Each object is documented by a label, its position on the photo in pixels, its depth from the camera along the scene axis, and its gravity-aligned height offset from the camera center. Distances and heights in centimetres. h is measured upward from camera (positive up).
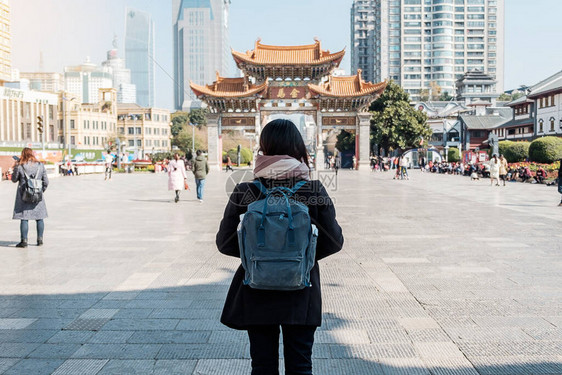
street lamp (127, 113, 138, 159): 9181 +623
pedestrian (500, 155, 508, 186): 2536 -34
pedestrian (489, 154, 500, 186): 2394 -36
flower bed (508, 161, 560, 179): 2750 -38
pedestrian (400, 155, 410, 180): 3116 -39
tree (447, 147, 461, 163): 4731 +45
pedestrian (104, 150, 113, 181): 3331 -22
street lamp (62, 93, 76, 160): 8470 +429
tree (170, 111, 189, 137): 9769 +702
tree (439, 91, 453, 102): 10831 +1291
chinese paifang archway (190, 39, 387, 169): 4744 +567
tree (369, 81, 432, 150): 5297 +386
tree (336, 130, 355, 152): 6031 +221
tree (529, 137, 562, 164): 3016 +60
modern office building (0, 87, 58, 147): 7669 +723
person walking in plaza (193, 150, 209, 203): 1568 -17
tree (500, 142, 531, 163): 3406 +51
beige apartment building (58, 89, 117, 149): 8506 +653
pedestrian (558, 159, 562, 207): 1427 -62
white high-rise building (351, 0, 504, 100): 11594 +2630
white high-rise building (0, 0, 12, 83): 6819 +1548
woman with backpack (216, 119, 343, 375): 249 -60
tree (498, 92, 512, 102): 9640 +1140
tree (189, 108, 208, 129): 9181 +743
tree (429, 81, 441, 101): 10932 +1415
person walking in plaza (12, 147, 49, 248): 798 -39
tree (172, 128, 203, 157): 8044 +306
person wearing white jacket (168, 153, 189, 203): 1600 -39
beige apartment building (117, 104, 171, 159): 9181 +592
